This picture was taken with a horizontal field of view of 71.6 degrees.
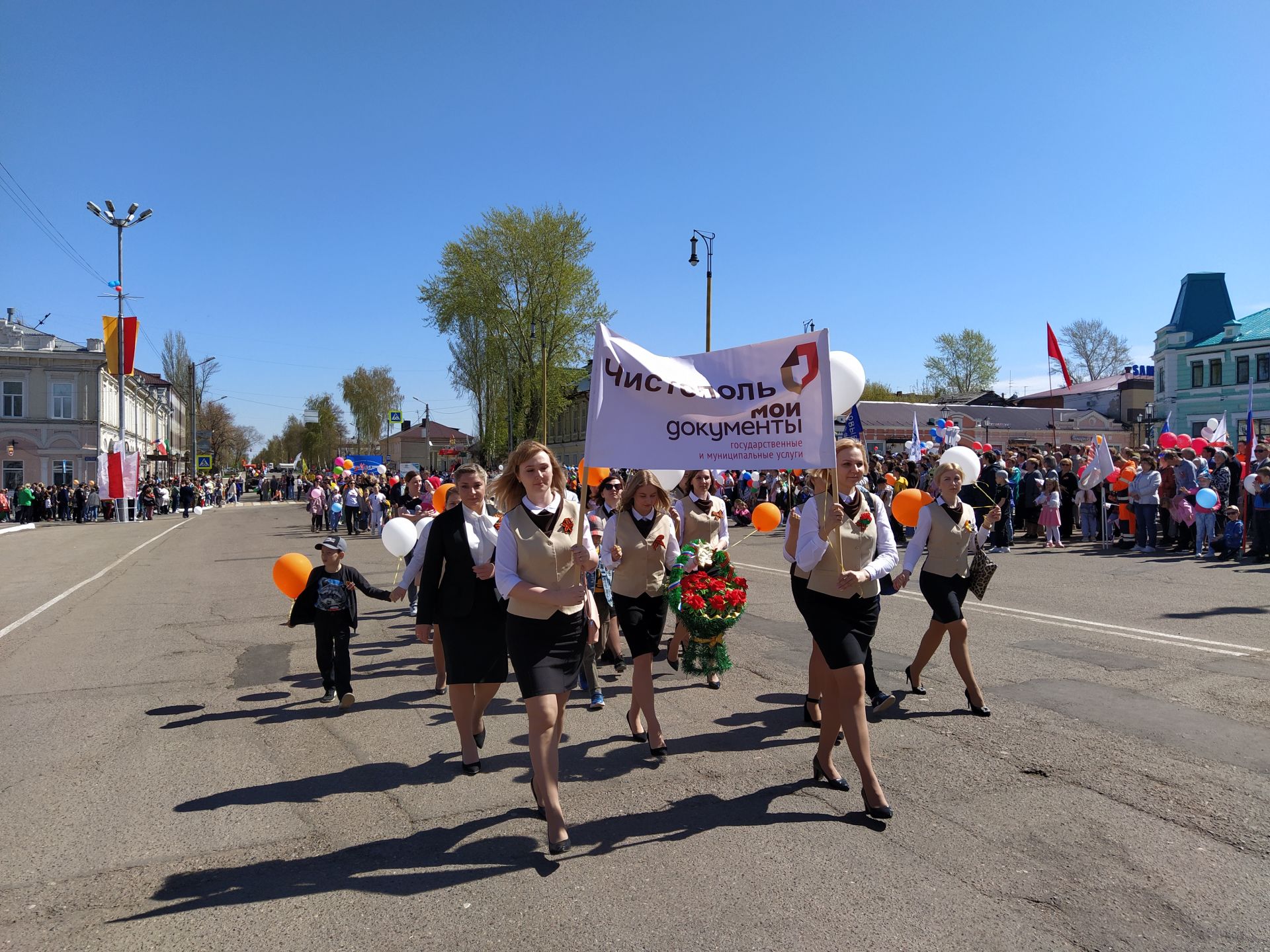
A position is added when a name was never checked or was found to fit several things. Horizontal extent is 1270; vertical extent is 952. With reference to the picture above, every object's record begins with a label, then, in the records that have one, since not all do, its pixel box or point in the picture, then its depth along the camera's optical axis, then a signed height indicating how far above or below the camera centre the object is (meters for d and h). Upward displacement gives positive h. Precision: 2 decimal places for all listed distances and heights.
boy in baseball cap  6.91 -0.94
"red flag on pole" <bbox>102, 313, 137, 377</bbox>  35.34 +6.29
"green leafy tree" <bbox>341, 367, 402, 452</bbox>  89.69 +9.38
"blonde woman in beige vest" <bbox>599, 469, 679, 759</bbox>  5.67 -0.55
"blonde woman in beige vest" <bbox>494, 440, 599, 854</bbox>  4.30 -0.53
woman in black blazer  5.36 -0.75
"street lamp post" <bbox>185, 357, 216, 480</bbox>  62.17 +4.36
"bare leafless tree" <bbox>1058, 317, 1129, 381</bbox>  90.06 +13.95
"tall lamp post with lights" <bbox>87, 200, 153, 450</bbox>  37.00 +11.62
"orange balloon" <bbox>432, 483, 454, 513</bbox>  9.42 -0.06
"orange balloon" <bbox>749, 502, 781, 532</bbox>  9.78 -0.33
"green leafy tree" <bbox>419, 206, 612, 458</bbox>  47.97 +11.00
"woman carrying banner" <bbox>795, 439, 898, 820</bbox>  4.58 -0.58
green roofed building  53.25 +7.86
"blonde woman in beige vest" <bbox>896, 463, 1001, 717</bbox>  6.38 -0.56
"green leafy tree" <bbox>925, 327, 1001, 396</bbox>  88.44 +12.30
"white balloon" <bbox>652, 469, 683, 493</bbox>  9.22 +0.12
